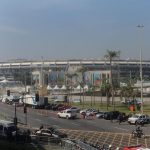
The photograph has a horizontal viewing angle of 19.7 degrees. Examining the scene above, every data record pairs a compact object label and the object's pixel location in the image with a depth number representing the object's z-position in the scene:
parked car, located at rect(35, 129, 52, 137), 43.62
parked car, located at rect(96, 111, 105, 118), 69.99
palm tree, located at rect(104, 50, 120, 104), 105.75
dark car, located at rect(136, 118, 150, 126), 59.47
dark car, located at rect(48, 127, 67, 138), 42.31
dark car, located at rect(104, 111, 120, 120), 67.06
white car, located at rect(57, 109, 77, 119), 69.42
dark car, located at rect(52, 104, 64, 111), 85.24
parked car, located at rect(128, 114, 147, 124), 60.29
